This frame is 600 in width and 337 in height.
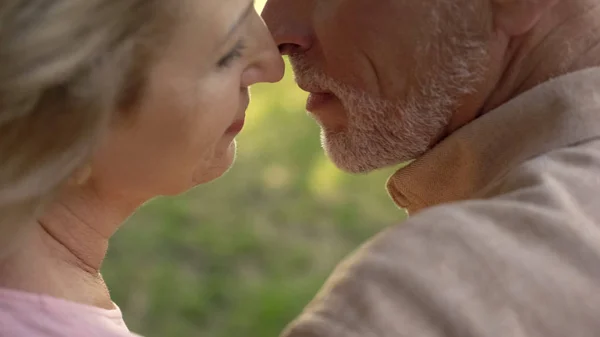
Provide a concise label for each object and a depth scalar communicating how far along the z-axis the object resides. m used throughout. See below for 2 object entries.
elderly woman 0.67
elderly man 0.67
